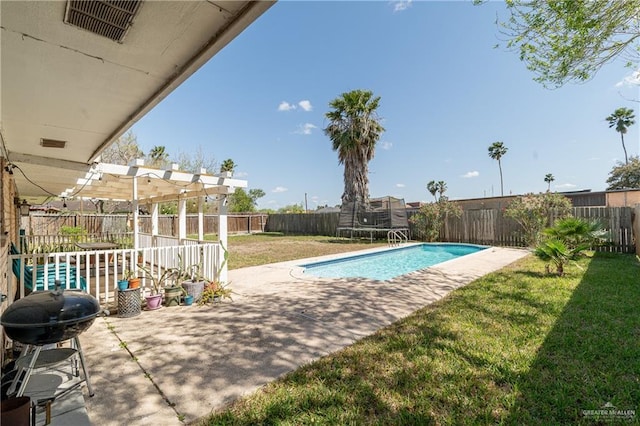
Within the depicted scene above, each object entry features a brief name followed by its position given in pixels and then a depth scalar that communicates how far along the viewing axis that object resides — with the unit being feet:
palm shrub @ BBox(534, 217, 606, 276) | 18.94
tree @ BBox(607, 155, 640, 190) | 85.76
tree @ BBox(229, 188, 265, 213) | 106.52
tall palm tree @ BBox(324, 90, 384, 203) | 56.90
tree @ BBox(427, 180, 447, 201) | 142.32
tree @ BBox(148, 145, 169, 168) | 70.16
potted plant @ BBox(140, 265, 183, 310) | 14.74
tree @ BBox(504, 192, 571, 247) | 33.42
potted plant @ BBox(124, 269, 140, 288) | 14.16
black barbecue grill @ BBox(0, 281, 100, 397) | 5.74
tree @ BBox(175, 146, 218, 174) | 74.23
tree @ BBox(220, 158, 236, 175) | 93.91
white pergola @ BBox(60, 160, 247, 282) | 15.05
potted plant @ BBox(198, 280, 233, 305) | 15.69
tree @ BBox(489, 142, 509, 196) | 120.06
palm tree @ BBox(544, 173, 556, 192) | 127.20
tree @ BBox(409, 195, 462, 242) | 44.83
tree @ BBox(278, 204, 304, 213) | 122.97
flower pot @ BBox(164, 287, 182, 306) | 15.33
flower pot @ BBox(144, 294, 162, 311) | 14.70
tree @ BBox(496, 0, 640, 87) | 17.24
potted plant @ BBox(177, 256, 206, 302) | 15.74
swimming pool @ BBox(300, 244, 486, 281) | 28.12
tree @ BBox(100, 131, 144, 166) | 58.08
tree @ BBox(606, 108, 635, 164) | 99.04
